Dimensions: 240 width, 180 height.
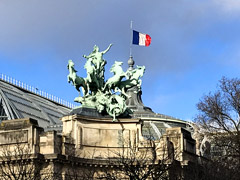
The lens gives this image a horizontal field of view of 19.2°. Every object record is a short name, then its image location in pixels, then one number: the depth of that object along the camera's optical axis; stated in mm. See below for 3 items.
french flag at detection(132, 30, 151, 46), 89000
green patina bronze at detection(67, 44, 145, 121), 72188
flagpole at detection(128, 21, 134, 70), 108338
